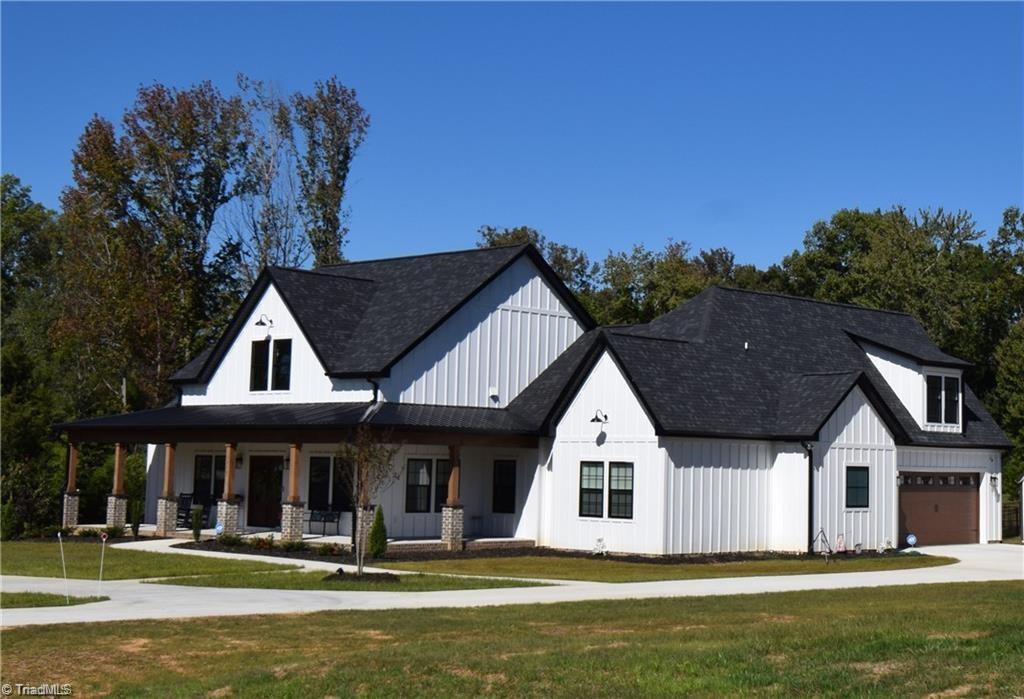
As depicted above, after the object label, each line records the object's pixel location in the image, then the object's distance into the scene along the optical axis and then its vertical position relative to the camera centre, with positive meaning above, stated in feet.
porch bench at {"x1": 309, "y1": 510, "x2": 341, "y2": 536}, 122.42 -2.27
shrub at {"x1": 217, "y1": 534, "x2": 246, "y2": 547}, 114.42 -4.32
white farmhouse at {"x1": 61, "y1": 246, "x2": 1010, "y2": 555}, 115.96 +7.30
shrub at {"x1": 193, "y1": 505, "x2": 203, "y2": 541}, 120.98 -2.85
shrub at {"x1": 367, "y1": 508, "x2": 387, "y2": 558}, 106.52 -3.53
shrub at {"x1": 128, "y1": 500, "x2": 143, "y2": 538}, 128.27 -2.70
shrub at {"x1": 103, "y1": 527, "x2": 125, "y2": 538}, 127.24 -4.37
